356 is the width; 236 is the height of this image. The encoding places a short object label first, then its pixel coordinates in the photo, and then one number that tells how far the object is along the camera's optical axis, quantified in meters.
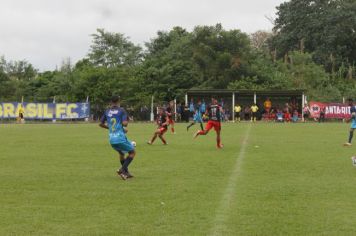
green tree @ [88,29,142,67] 72.69
